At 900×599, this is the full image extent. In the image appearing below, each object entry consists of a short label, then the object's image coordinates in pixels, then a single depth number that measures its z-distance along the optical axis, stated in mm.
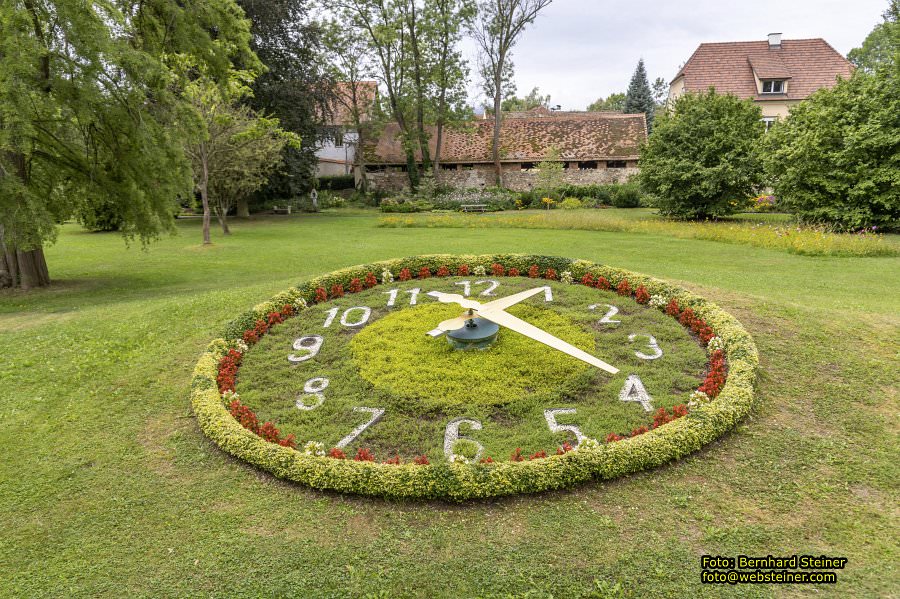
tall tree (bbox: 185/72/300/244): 22703
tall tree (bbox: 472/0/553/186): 43562
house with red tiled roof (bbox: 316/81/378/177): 43200
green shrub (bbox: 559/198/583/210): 37688
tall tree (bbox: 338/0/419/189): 41156
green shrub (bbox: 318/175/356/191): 52816
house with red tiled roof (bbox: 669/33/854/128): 42406
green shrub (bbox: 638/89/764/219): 25797
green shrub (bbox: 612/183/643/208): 37812
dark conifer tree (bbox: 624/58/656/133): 59188
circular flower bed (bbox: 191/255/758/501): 5184
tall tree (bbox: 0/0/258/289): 12188
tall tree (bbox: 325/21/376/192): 43031
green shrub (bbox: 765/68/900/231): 20547
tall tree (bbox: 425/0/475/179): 42438
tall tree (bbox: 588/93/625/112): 90844
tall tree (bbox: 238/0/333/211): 33625
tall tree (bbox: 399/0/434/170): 41938
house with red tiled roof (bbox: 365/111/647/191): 44938
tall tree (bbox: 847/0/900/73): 47550
